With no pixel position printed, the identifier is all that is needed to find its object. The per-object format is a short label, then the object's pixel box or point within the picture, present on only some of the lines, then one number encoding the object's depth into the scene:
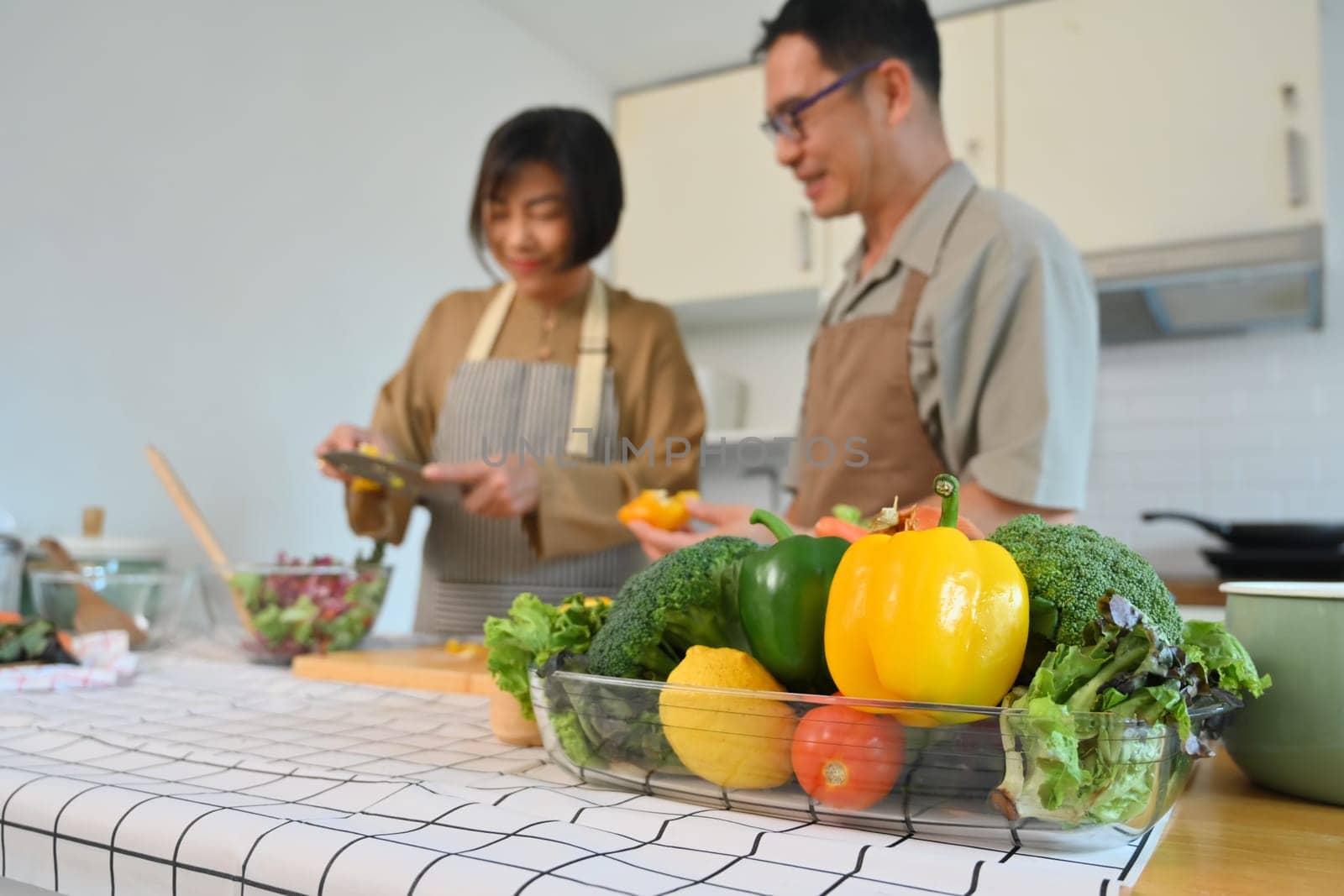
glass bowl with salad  1.17
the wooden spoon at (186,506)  1.34
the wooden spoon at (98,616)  1.24
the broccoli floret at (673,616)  0.53
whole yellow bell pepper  0.42
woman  1.53
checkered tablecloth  0.40
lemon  0.46
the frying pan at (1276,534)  2.04
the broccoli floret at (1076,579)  0.44
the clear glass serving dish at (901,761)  0.40
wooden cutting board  0.95
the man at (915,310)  1.04
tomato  0.43
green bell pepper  0.50
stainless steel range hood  2.16
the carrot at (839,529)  0.56
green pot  0.52
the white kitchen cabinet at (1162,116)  2.19
